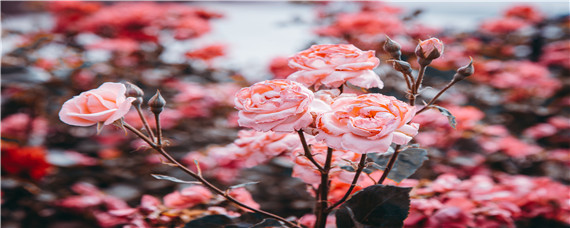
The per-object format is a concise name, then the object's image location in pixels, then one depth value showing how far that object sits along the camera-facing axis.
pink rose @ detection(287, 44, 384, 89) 1.35
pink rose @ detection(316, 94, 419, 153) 1.26
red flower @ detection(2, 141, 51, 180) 2.31
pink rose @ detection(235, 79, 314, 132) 1.28
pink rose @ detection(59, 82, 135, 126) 1.30
